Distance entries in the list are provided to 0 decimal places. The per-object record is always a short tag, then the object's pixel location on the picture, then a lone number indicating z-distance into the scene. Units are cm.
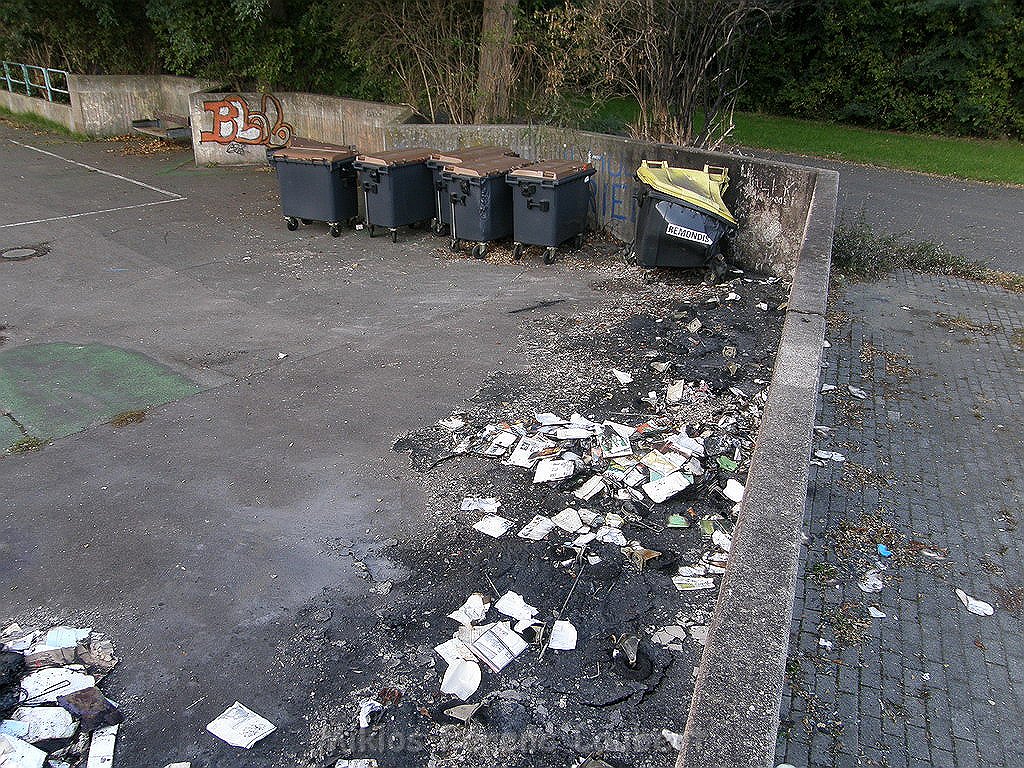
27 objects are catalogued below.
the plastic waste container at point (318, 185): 1129
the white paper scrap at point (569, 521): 489
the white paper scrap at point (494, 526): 489
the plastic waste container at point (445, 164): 1062
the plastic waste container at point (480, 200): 1012
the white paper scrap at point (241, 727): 350
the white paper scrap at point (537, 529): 483
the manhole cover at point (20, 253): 1038
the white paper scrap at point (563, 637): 400
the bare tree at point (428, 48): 1341
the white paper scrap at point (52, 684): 370
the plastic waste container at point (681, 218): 896
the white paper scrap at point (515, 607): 420
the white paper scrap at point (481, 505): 513
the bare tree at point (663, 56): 1063
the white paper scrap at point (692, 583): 442
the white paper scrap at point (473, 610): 418
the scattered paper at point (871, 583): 472
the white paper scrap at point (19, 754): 337
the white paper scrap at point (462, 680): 371
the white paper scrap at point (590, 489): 519
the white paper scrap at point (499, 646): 389
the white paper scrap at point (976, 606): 457
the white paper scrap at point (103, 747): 339
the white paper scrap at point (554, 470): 540
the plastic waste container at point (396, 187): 1079
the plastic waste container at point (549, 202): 984
